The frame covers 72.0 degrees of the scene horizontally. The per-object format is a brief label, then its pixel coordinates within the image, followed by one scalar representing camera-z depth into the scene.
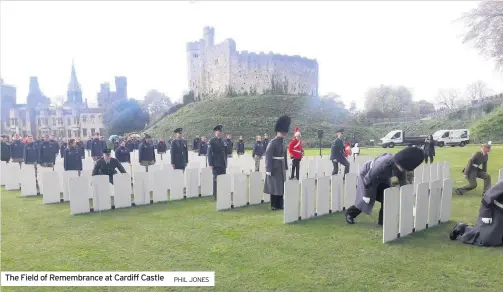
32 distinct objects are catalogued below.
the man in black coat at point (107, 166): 8.48
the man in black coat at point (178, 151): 11.83
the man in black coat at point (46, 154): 13.05
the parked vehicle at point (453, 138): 31.28
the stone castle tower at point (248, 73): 66.38
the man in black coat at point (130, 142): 20.72
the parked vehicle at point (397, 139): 32.72
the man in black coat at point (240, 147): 20.53
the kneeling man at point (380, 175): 5.50
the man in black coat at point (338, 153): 11.31
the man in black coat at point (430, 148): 15.46
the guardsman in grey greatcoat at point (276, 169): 7.77
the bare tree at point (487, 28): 32.94
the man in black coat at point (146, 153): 12.62
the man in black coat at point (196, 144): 23.16
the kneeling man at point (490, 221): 4.97
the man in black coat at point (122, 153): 12.68
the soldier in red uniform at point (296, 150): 10.63
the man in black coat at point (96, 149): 15.47
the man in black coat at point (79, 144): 15.05
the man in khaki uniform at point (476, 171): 8.77
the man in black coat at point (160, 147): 17.51
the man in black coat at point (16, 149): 15.33
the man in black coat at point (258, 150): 14.71
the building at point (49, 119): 73.38
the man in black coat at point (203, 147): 18.36
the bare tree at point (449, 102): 80.50
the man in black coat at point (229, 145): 16.85
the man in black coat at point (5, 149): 15.73
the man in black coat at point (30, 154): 14.03
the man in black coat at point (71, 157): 11.38
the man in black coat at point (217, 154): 9.41
